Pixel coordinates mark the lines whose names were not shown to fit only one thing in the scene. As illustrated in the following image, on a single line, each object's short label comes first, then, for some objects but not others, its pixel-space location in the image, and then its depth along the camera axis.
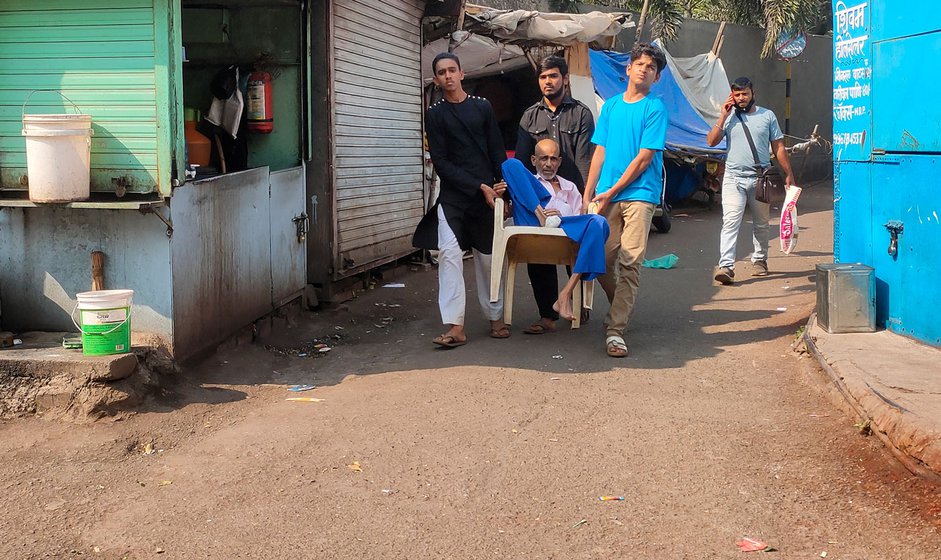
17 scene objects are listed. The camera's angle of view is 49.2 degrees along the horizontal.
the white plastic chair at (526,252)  7.05
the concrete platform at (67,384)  5.47
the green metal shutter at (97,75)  5.95
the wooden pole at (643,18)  18.09
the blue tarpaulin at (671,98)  15.24
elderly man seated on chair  6.86
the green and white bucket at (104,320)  5.55
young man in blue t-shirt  6.78
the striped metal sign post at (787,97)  23.30
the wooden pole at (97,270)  6.07
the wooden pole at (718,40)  20.00
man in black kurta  7.09
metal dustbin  6.69
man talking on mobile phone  9.77
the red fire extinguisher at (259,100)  8.02
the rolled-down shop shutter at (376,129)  9.02
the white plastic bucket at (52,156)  5.68
